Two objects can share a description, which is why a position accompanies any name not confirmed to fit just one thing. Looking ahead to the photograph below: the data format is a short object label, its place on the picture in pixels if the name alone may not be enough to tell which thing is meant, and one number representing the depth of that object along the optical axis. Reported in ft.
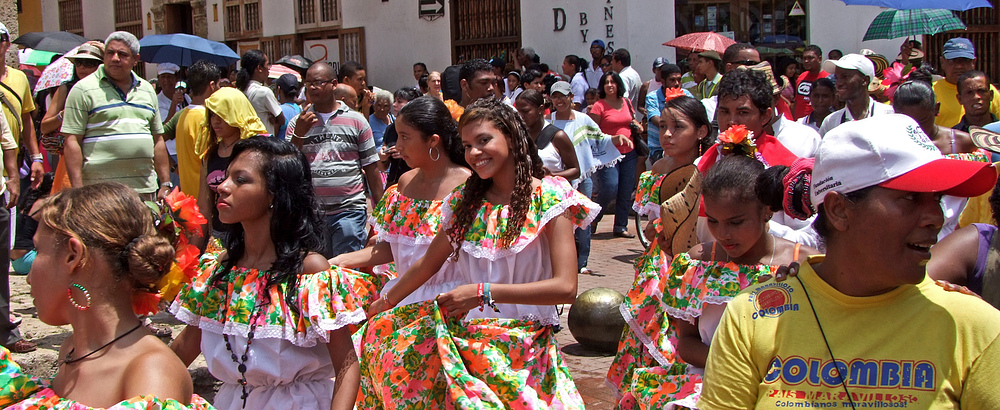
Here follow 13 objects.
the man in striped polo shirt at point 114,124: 21.02
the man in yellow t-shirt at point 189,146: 22.35
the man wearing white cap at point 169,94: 32.99
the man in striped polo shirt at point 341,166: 20.38
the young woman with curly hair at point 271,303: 10.03
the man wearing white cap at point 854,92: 22.31
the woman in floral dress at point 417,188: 13.84
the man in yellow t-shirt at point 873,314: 6.12
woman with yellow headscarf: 19.60
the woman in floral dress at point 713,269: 9.62
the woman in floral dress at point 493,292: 11.42
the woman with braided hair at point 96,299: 7.66
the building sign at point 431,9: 65.09
